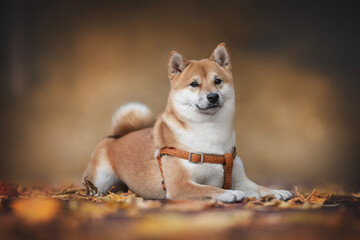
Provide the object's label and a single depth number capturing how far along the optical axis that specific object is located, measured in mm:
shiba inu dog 2969
